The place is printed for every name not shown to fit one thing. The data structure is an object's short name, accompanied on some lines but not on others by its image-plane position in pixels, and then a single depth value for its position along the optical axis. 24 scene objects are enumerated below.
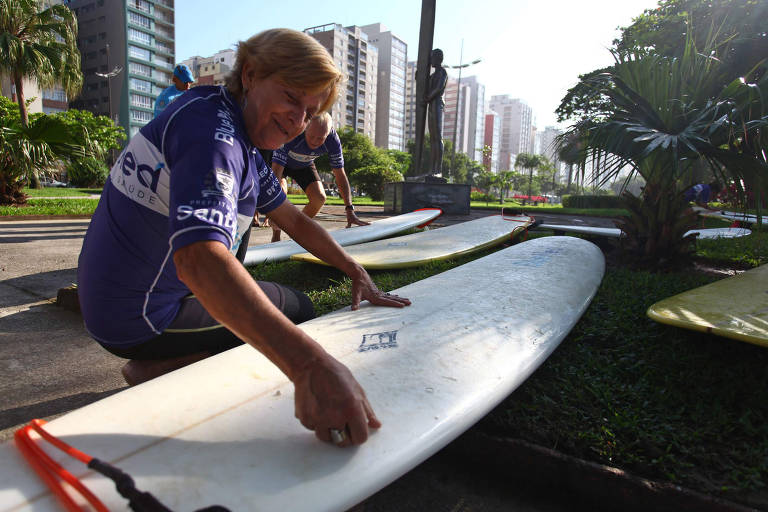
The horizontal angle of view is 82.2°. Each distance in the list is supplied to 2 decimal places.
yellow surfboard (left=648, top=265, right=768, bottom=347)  1.81
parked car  34.26
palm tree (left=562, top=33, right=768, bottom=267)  3.00
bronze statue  12.33
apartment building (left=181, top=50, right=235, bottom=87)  72.69
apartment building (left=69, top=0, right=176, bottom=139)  54.91
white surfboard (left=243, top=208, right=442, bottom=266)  4.09
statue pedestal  12.48
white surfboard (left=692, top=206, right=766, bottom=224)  7.64
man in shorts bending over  4.41
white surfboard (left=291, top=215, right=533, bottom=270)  3.68
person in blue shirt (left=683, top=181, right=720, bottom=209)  8.90
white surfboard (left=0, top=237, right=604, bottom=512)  0.92
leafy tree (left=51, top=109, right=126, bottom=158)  24.07
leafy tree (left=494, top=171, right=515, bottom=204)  50.63
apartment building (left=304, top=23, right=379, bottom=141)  80.50
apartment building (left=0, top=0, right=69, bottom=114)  44.09
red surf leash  0.81
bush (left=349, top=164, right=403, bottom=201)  21.92
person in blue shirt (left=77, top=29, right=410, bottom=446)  0.90
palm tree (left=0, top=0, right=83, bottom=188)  13.52
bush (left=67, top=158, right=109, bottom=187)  24.64
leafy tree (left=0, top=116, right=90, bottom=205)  6.72
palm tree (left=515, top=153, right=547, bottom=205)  56.16
